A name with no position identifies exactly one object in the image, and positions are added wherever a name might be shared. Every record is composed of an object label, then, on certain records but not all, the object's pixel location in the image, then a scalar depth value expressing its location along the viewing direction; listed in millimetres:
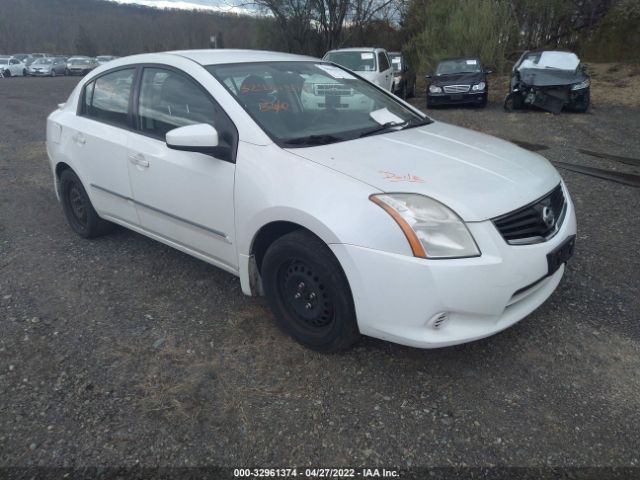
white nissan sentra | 2344
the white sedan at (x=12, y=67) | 37350
